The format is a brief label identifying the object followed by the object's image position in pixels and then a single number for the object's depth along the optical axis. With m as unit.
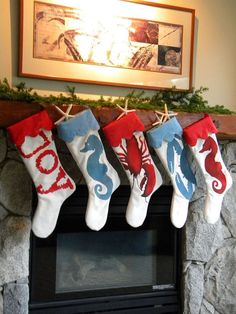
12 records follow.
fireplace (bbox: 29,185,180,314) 1.60
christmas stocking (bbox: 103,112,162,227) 1.43
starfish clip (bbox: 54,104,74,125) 1.39
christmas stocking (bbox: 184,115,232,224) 1.58
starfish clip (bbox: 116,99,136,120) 1.45
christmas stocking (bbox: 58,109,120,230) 1.38
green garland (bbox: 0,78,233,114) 1.39
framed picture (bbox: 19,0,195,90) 1.59
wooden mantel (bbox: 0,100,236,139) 1.34
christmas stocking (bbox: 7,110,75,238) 1.34
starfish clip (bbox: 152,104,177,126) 1.52
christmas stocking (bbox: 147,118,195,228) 1.49
